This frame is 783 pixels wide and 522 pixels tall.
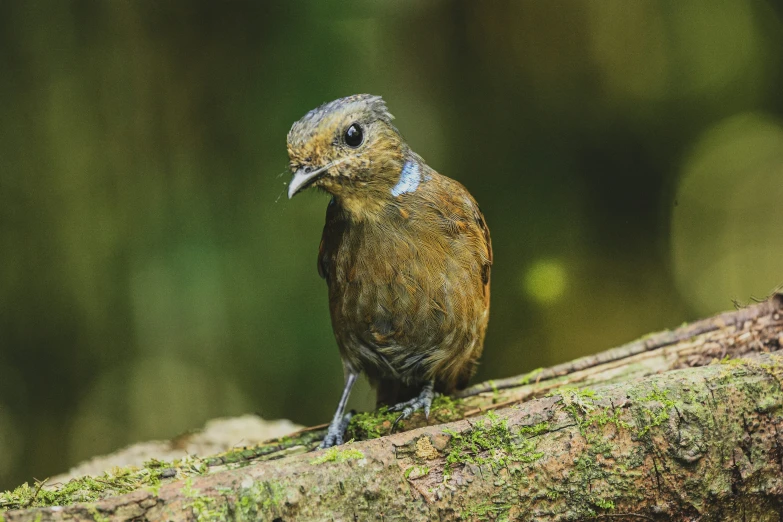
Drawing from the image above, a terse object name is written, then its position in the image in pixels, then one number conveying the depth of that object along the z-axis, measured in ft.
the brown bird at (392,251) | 14.85
